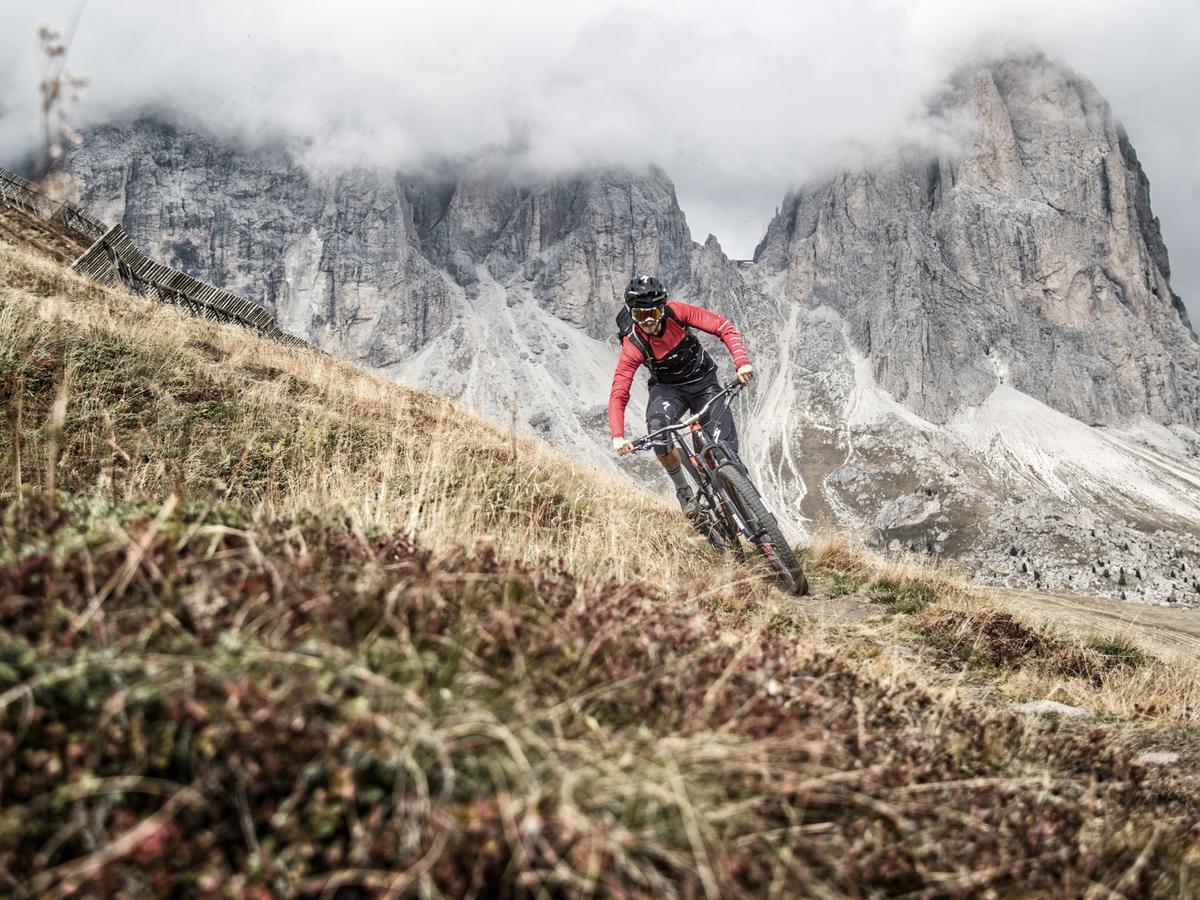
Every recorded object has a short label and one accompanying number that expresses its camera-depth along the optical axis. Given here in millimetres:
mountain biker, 8344
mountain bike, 7461
